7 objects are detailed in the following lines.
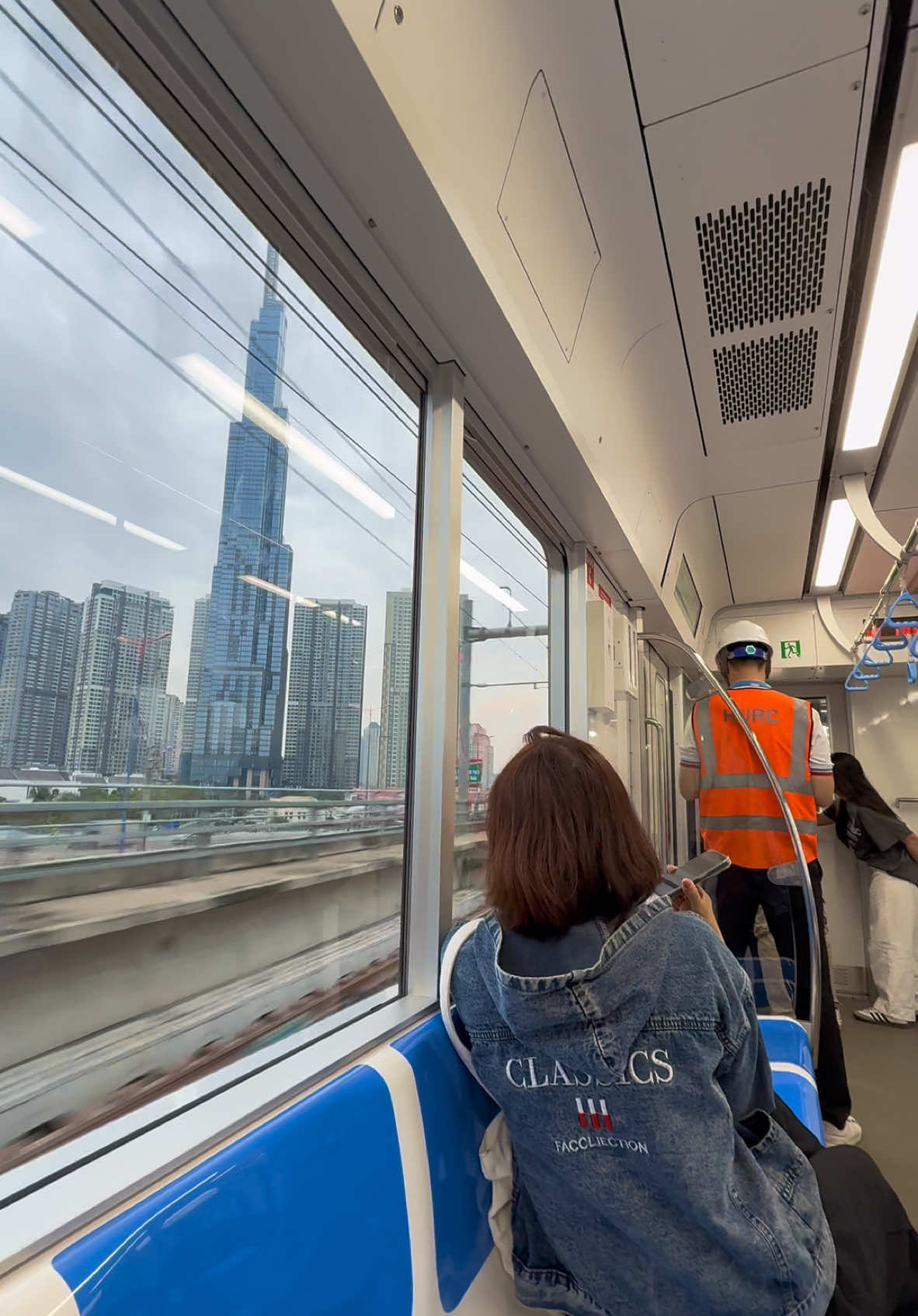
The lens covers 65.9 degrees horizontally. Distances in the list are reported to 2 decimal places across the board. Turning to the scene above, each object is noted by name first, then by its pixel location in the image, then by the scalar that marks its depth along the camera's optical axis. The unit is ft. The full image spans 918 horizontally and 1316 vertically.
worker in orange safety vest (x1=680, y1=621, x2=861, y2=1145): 8.43
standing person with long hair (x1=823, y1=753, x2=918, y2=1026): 13.66
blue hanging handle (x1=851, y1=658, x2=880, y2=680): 13.92
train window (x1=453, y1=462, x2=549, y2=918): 6.11
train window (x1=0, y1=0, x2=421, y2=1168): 2.59
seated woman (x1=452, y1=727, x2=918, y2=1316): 2.87
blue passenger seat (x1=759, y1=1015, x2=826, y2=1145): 5.08
